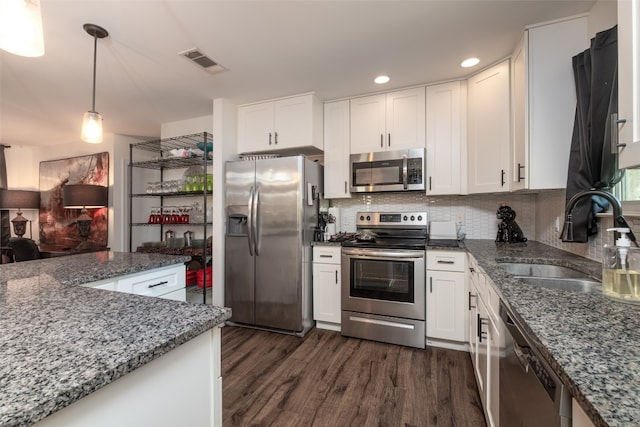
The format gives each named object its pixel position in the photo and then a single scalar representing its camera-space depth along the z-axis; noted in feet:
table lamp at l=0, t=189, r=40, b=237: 14.82
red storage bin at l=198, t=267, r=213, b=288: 10.62
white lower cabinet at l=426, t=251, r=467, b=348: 7.57
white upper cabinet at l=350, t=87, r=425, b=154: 9.02
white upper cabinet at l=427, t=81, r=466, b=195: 8.61
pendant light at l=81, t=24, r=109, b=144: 5.83
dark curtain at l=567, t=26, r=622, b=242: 4.56
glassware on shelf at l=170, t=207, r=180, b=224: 11.60
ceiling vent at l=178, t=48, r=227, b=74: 7.00
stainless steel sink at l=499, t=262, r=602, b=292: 4.49
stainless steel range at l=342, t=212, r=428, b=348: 7.94
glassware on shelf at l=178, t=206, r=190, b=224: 11.66
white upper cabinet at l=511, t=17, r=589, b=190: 5.87
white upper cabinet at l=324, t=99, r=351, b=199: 9.86
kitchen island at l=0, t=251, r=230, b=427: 1.69
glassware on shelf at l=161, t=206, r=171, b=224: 11.68
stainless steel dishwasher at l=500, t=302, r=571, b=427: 2.22
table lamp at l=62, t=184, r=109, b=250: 13.09
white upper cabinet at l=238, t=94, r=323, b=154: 9.46
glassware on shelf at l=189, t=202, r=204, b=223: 11.93
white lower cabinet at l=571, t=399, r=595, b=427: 1.88
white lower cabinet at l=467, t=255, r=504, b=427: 4.20
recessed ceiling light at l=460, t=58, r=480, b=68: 7.48
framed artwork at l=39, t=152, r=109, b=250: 14.11
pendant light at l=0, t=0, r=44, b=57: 3.27
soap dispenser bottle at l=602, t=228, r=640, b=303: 3.27
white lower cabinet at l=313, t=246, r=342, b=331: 8.99
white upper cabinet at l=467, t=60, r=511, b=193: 7.27
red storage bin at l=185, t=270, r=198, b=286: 10.86
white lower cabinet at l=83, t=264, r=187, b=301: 5.09
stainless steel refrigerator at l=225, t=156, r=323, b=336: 8.82
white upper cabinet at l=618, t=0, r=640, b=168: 2.66
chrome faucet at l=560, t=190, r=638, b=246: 3.61
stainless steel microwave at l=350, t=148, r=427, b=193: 8.91
